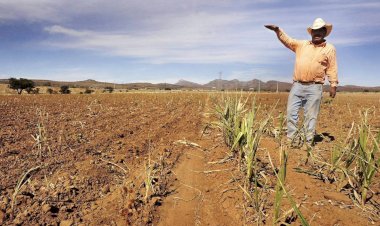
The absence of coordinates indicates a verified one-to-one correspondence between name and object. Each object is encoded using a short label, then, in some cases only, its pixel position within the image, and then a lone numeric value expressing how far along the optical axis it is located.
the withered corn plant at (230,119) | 4.06
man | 5.04
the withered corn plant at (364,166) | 2.72
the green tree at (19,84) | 47.50
